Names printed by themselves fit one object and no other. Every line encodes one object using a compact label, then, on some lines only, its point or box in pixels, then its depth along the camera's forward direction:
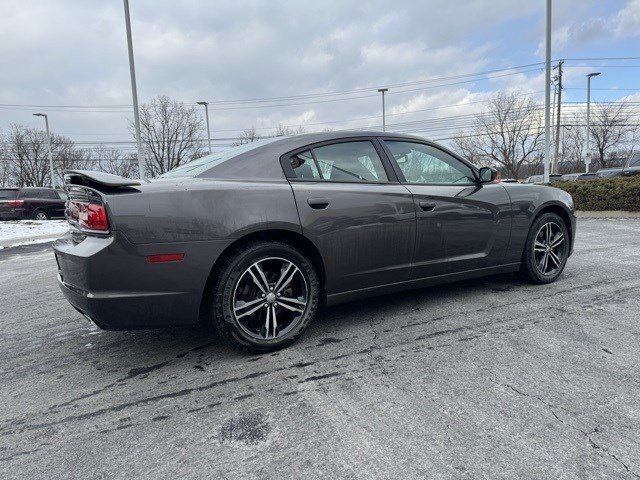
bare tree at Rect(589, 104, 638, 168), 44.38
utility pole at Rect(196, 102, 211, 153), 28.60
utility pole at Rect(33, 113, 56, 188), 33.30
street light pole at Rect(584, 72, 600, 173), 34.73
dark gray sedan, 2.60
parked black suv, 18.08
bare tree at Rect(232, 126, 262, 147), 48.89
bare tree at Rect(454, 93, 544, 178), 38.66
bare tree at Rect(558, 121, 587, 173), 54.61
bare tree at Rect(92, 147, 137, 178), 54.41
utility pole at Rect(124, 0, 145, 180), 15.15
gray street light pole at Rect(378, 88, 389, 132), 29.83
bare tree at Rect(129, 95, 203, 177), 38.88
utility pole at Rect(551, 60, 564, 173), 37.96
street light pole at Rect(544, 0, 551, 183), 14.99
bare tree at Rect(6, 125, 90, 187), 49.75
